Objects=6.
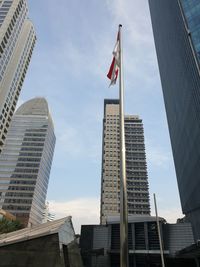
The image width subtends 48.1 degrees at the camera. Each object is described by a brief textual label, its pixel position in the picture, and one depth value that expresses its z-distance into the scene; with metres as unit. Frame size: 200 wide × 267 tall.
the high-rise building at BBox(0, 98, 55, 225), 125.62
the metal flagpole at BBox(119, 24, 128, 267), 8.20
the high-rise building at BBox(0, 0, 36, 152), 92.62
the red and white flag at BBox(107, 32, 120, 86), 13.40
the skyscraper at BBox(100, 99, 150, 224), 143.88
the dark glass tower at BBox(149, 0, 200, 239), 58.06
